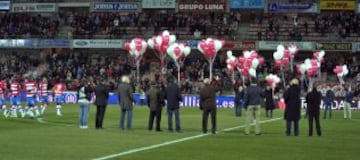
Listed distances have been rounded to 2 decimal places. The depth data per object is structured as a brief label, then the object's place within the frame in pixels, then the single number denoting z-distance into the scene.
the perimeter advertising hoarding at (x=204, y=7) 59.38
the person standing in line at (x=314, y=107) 22.91
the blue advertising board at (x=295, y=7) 58.06
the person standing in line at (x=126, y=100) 24.12
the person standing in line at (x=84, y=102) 25.10
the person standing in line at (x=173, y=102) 23.69
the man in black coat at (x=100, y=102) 24.88
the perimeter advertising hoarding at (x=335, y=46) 54.97
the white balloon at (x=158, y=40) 47.78
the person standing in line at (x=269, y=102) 35.62
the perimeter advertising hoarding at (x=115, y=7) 61.30
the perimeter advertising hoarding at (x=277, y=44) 55.62
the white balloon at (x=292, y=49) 46.97
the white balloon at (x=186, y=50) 47.94
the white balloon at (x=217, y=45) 46.56
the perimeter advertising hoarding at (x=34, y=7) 63.65
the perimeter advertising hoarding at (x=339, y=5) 57.10
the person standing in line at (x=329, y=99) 36.34
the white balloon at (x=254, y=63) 44.44
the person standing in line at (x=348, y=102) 35.34
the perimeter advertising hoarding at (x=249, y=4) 58.28
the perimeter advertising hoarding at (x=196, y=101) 49.31
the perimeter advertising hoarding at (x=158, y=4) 60.19
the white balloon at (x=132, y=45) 49.63
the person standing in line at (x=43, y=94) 33.66
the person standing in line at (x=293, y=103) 22.41
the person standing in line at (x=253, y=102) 23.20
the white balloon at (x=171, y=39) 47.56
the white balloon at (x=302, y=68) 44.37
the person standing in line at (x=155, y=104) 24.05
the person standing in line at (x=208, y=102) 22.92
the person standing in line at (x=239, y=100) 36.34
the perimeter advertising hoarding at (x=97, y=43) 59.78
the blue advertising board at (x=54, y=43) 61.47
